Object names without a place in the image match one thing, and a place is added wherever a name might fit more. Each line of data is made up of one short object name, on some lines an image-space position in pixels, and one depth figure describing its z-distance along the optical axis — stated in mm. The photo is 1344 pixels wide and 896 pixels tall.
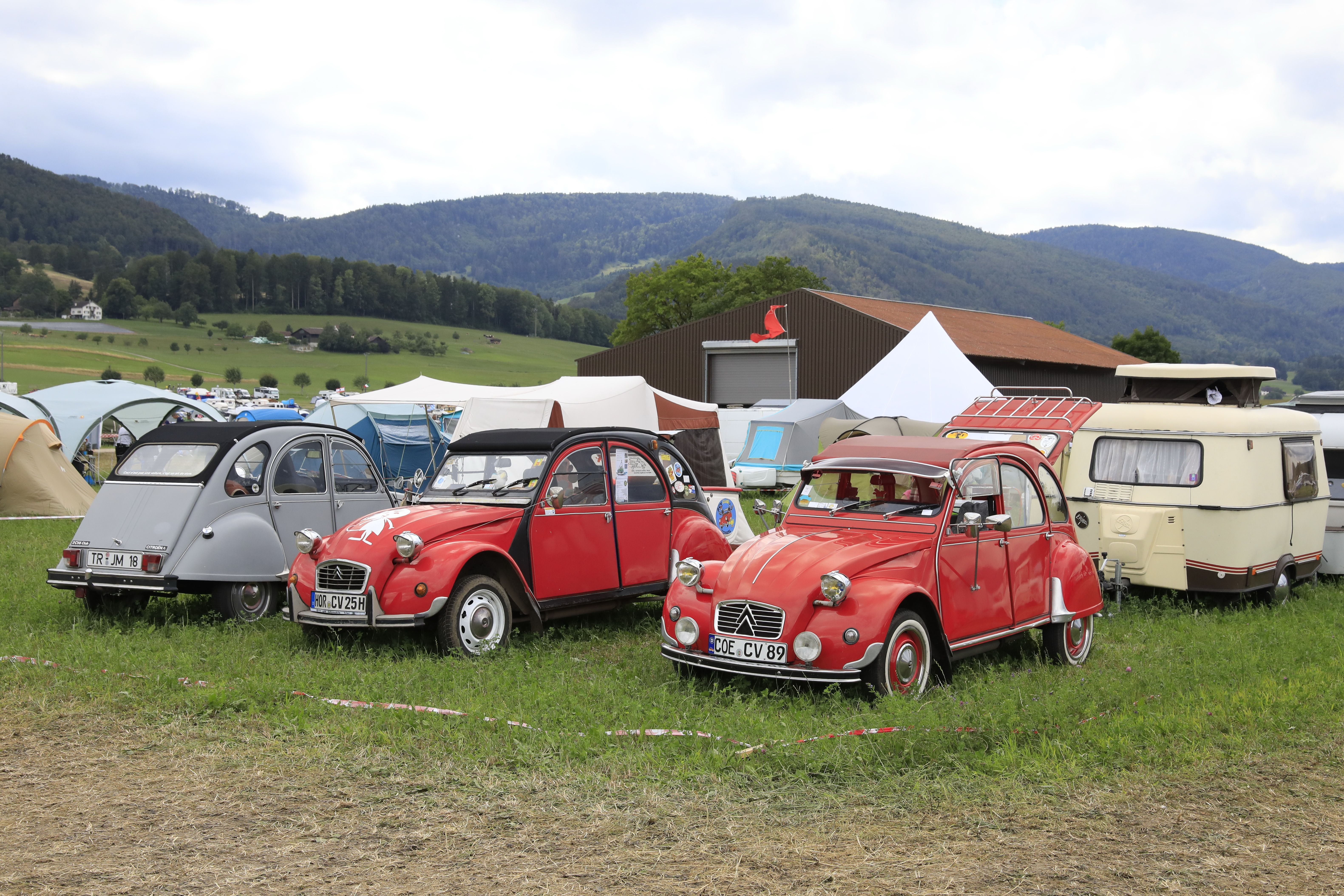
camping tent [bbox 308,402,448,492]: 26750
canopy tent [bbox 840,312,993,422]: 24594
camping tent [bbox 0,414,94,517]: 19094
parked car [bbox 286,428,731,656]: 8055
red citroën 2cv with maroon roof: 6418
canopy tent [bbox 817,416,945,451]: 23438
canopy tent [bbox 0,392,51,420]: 25094
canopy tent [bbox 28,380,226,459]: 27141
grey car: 9359
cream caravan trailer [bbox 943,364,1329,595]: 10445
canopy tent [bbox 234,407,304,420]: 37906
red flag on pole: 39719
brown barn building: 42812
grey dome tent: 27281
